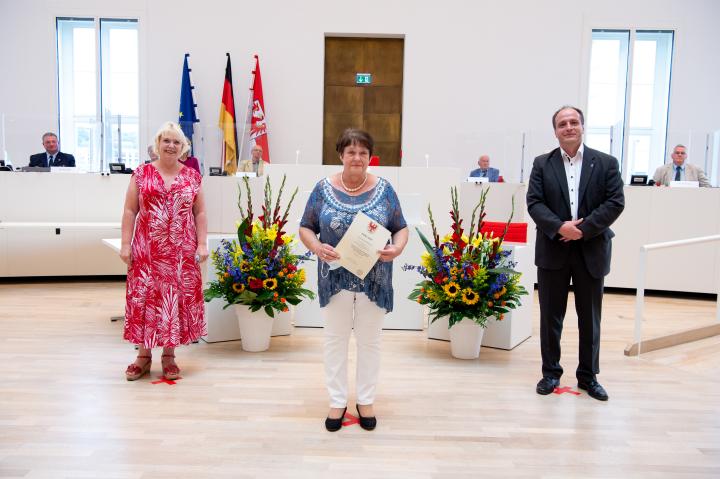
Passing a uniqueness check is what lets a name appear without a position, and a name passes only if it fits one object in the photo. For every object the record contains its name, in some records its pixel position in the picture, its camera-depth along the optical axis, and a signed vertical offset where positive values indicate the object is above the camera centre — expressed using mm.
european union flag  8945 +1088
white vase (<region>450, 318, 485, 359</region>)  3980 -1104
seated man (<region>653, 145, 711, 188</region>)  7270 +163
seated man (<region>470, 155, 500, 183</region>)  8469 +112
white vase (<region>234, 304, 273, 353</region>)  4004 -1080
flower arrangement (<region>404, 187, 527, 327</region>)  3811 -658
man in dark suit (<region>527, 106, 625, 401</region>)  3166 -285
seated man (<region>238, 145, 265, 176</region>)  8273 +124
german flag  8906 +708
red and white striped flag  8992 +837
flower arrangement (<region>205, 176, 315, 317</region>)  3883 -652
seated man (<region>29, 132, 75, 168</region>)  7457 +119
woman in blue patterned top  2611 -421
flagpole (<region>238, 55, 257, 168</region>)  9039 +1020
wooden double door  9219 +1307
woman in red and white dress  3266 -453
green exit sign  9227 +1536
